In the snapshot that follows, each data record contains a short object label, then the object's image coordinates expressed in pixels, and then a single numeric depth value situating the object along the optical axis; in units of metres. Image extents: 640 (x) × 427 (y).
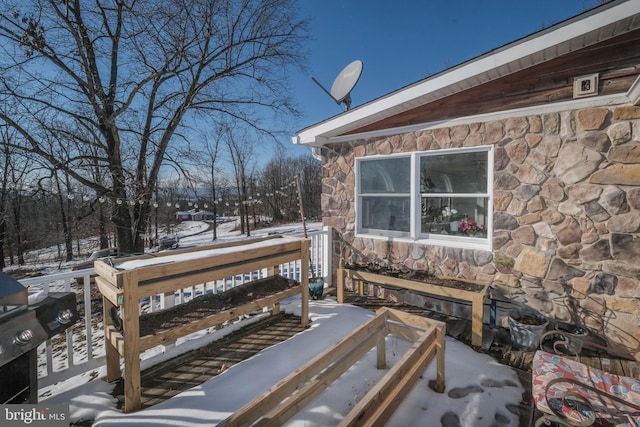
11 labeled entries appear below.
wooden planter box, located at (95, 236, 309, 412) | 2.10
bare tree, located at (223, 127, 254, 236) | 19.90
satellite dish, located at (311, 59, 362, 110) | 4.67
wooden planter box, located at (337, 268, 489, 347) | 3.07
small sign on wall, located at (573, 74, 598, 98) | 2.79
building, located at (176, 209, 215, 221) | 21.73
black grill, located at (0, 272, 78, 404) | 1.38
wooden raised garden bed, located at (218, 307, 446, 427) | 1.48
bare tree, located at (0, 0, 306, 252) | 7.40
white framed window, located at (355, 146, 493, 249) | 3.63
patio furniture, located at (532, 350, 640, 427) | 1.51
